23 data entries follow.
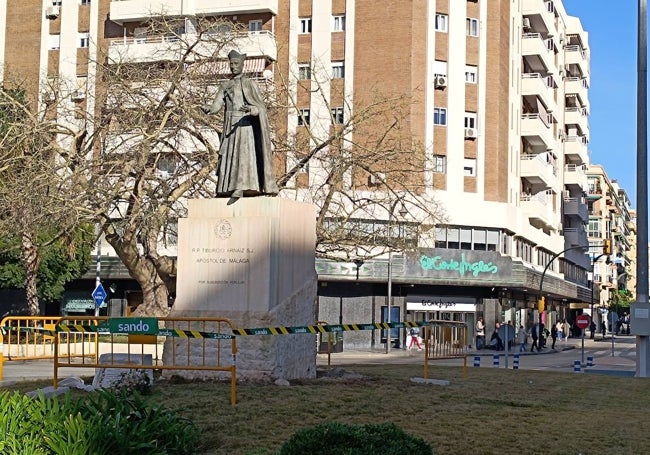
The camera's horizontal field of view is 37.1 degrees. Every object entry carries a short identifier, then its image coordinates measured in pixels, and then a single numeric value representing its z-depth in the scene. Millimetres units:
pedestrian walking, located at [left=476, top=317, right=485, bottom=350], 49250
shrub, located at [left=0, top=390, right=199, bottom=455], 7420
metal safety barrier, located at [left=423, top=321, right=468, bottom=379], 19516
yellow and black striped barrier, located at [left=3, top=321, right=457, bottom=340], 12500
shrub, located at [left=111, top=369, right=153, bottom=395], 11762
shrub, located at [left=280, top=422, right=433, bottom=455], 6516
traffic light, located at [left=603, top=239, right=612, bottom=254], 49153
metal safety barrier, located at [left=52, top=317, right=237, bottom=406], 12398
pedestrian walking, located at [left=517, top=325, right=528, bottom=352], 54781
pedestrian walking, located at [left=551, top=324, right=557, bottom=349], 55112
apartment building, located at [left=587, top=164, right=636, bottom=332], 113938
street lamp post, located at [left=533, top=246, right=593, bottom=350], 49625
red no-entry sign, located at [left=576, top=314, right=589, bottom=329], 36450
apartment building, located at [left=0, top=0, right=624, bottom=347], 50062
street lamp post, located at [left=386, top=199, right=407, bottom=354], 44888
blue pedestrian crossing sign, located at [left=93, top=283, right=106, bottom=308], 40156
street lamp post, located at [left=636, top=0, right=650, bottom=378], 25234
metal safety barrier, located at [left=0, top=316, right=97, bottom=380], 17609
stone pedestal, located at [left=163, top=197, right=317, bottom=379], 14086
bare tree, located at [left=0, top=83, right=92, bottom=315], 25016
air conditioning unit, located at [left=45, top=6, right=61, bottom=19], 55125
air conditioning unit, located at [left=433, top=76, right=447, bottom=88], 50906
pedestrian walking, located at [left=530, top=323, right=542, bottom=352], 51750
